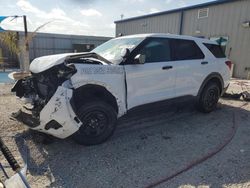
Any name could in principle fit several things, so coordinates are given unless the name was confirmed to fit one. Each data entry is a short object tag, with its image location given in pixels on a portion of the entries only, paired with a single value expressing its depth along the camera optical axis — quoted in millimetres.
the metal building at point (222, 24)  12141
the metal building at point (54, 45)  18016
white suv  3153
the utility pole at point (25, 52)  10617
